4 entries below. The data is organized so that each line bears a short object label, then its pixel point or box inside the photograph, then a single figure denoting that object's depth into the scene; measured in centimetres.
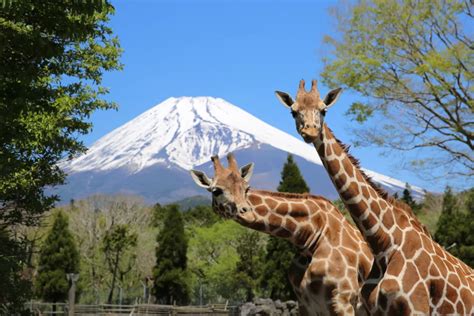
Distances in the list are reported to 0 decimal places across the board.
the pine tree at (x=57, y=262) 3712
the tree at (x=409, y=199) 4812
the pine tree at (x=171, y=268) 3953
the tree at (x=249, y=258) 3953
